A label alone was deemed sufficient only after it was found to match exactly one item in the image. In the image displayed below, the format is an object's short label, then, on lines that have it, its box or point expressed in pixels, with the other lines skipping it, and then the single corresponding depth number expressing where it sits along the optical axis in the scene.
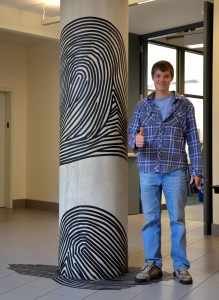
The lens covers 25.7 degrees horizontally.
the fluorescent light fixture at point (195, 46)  8.73
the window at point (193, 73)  9.12
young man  3.74
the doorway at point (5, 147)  8.50
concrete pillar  3.82
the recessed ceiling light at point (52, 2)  6.41
